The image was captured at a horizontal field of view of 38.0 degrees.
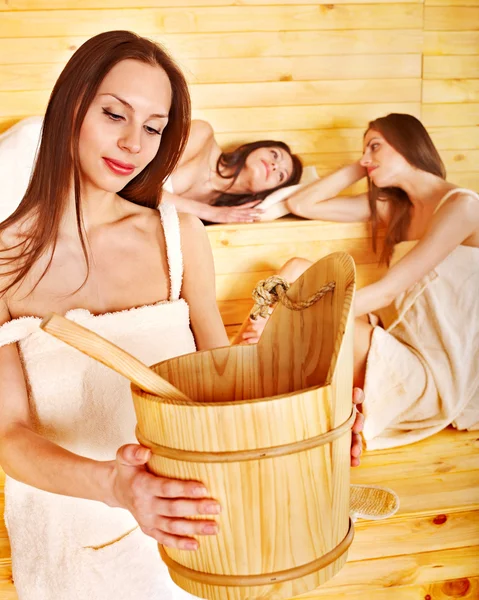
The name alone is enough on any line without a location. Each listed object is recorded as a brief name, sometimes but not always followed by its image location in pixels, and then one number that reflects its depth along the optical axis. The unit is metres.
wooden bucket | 0.63
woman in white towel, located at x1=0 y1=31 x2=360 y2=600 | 1.08
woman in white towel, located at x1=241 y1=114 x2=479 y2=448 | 2.38
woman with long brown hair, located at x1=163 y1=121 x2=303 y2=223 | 2.72
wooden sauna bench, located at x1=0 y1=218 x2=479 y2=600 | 1.76
